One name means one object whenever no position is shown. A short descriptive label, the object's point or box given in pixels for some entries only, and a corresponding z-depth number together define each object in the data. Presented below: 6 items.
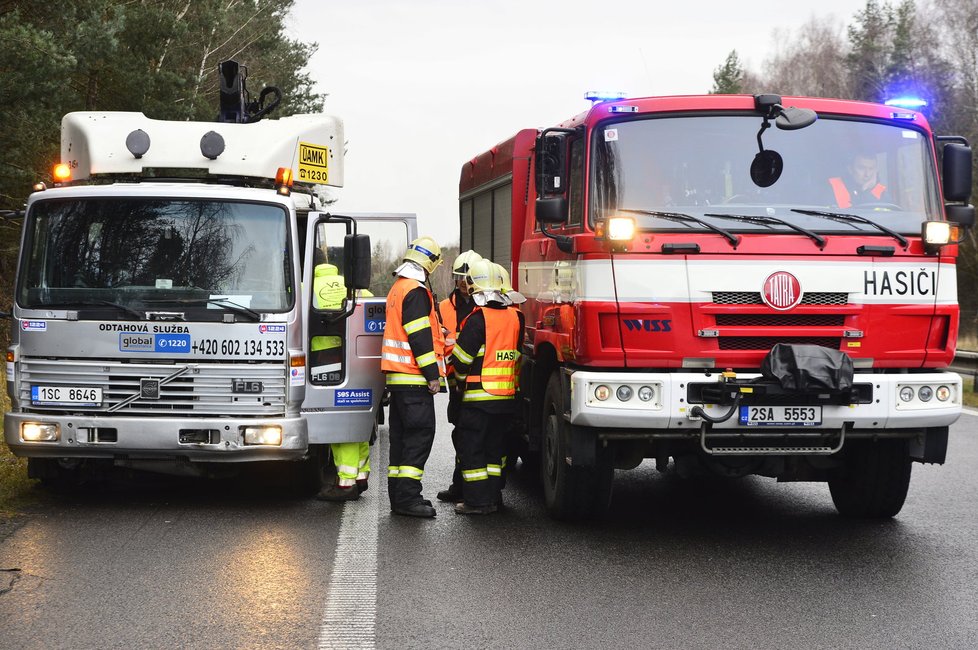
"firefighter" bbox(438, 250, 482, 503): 9.12
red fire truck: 7.32
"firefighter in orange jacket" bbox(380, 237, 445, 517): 8.51
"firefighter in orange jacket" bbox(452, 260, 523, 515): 8.61
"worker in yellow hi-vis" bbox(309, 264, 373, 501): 8.88
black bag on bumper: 7.25
